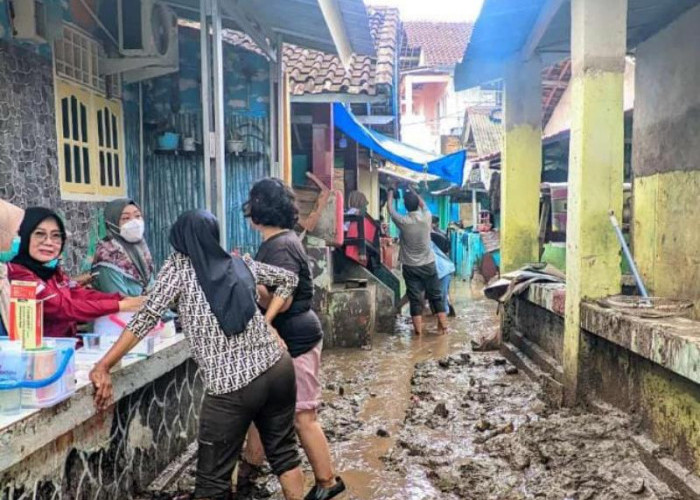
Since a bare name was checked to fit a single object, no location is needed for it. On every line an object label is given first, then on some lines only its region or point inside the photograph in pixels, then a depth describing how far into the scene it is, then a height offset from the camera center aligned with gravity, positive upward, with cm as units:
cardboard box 255 -42
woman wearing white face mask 387 -28
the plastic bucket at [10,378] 240 -63
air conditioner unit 593 +163
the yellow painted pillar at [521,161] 773 +56
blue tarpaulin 1013 +101
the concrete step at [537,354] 558 -145
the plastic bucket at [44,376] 246 -65
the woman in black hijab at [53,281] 308 -35
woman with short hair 358 -61
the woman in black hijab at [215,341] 284 -59
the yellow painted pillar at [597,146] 470 +45
